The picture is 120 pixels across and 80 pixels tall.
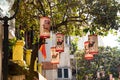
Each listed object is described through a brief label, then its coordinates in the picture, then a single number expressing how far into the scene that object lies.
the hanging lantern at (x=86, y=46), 15.22
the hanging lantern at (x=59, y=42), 14.67
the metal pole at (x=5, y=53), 9.29
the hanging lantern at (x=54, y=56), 17.23
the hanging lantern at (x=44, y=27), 12.73
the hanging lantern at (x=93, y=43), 14.65
